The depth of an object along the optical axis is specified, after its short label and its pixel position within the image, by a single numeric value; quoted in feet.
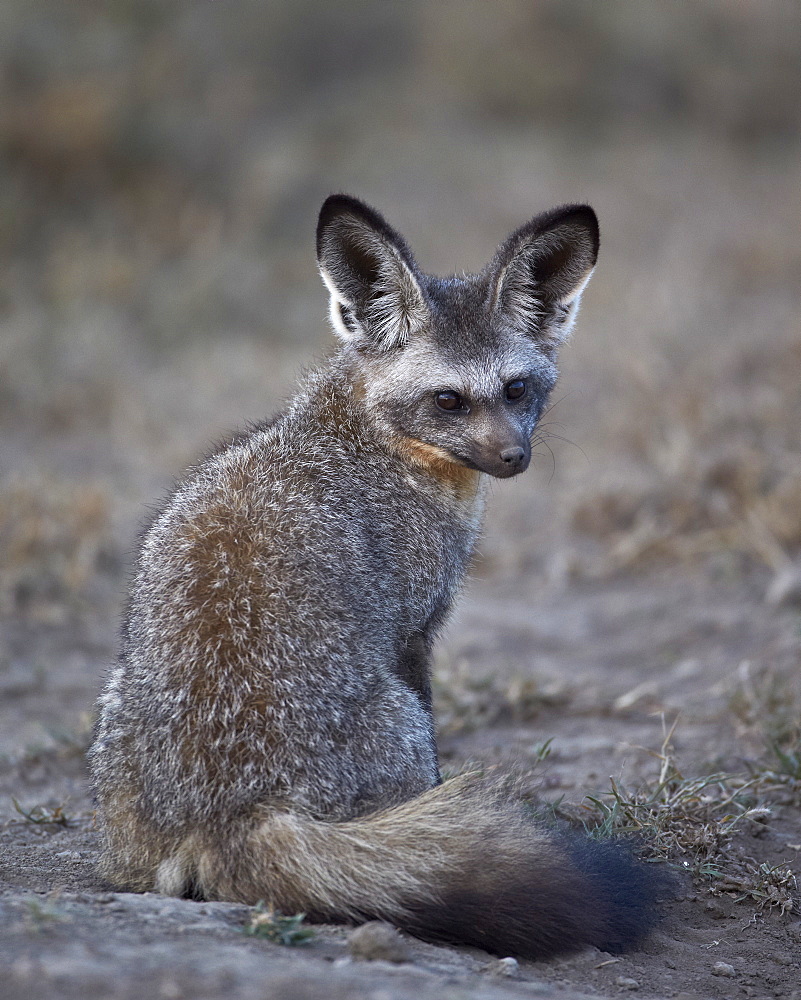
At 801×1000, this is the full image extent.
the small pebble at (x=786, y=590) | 42.57
